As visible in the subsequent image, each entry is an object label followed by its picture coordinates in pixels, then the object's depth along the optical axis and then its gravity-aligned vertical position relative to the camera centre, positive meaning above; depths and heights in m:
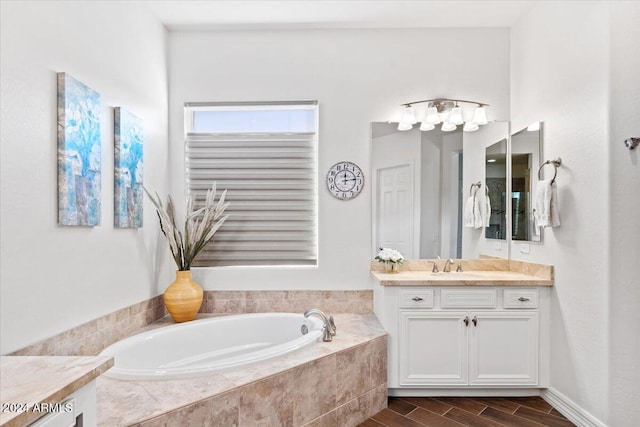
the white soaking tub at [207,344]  1.86 -0.88
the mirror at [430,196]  3.16 +0.13
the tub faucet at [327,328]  2.40 -0.77
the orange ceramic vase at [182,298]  2.81 -0.67
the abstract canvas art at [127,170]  2.35 +0.27
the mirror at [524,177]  2.81 +0.28
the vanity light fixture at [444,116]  3.12 +0.80
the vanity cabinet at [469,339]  2.64 -0.90
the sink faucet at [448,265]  3.13 -0.45
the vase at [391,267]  3.04 -0.46
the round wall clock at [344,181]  3.20 +0.26
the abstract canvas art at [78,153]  1.84 +0.30
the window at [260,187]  3.23 +0.21
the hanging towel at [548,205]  2.47 +0.04
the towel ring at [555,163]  2.52 +0.33
